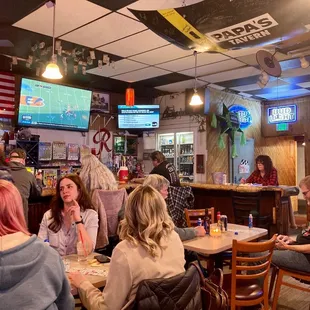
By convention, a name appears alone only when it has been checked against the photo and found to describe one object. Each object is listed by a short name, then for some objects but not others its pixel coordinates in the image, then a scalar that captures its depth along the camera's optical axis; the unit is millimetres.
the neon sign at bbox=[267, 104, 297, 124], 9086
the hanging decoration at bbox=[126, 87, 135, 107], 6988
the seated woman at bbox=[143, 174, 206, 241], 3416
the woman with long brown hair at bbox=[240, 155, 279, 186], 6287
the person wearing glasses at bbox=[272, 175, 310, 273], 3334
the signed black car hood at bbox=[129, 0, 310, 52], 3029
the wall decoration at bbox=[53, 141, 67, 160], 7348
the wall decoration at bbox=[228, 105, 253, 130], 9016
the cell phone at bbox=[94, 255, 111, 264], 2524
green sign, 9656
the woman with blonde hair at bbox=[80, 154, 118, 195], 4246
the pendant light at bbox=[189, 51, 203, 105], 6375
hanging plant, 8391
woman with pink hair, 1375
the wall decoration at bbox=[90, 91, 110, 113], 8172
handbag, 1893
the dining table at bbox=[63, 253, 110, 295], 2194
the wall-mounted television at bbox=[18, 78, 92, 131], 6602
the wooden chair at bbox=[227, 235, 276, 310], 2738
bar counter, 4719
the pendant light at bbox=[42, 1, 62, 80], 4438
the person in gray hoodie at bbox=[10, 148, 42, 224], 4262
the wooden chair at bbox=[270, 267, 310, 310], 3358
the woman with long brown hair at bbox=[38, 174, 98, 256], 2814
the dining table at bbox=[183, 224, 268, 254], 3109
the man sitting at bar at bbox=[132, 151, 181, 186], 5621
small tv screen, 8484
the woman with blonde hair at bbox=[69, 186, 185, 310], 1837
